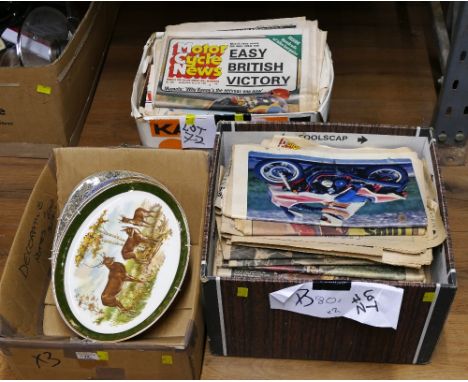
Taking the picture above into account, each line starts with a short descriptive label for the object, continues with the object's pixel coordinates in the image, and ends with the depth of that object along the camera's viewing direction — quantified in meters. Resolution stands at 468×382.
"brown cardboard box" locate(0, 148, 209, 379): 0.94
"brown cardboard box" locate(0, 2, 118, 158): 1.25
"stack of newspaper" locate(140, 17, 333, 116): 1.20
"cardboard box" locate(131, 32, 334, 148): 1.16
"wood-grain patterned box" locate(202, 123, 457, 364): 0.90
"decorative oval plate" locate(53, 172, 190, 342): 1.01
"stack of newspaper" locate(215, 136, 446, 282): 0.94
